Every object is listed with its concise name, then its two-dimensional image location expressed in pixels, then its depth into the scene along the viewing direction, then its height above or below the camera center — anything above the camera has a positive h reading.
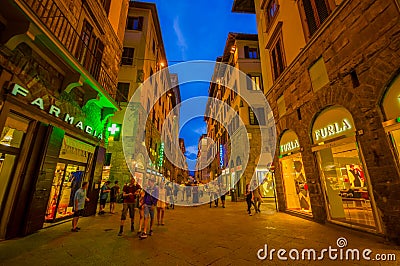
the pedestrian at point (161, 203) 7.58 -0.73
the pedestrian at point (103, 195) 10.04 -0.56
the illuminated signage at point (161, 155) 25.28 +4.26
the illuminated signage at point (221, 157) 27.18 +4.14
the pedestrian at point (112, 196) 10.66 -0.63
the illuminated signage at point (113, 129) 14.94 +4.48
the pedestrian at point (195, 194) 17.35 -0.81
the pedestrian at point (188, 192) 17.54 -0.63
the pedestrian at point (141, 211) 6.01 -0.86
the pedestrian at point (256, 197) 10.72 -0.66
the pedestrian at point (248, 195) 10.52 -0.54
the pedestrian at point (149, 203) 5.92 -0.60
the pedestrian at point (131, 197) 6.43 -0.41
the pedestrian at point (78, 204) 6.13 -0.65
